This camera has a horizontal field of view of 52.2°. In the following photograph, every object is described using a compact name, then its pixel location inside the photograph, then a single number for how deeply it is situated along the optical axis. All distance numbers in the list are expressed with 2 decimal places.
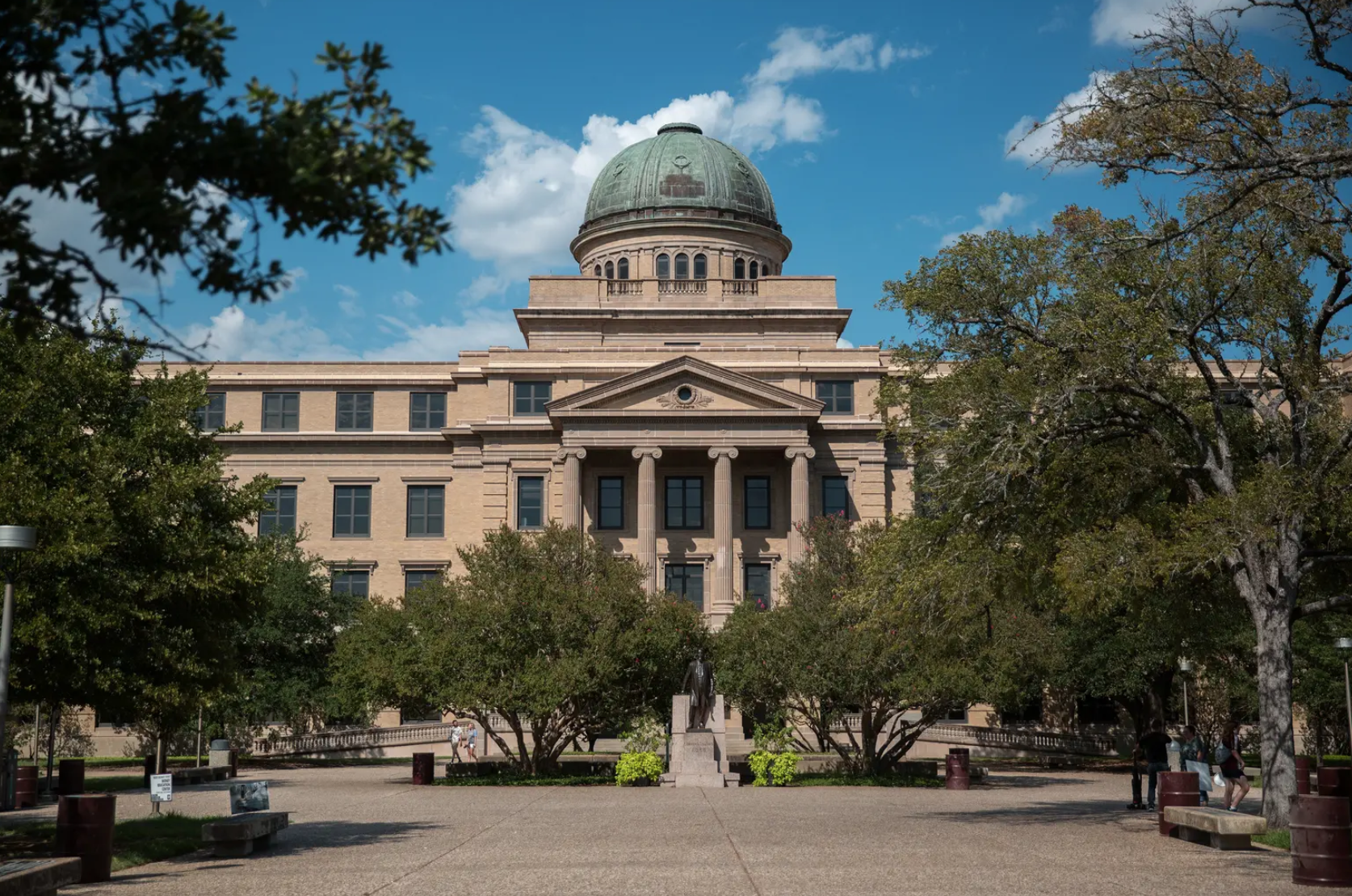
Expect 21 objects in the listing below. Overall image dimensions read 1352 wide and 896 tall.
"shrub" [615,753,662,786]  34.88
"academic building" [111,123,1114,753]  62.62
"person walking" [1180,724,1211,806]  25.56
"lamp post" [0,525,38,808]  16.84
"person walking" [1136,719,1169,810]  26.12
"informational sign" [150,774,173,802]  21.52
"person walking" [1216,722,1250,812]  22.66
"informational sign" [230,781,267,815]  19.59
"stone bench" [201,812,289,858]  18.23
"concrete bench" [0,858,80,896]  12.24
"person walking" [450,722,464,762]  48.72
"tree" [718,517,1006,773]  35.38
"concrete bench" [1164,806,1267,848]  18.16
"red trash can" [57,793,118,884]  16.14
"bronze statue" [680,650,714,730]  34.88
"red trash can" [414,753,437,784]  36.50
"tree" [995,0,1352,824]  18.48
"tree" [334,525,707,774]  36.06
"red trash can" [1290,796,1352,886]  14.97
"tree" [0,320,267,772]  19.48
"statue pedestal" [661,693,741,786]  34.25
